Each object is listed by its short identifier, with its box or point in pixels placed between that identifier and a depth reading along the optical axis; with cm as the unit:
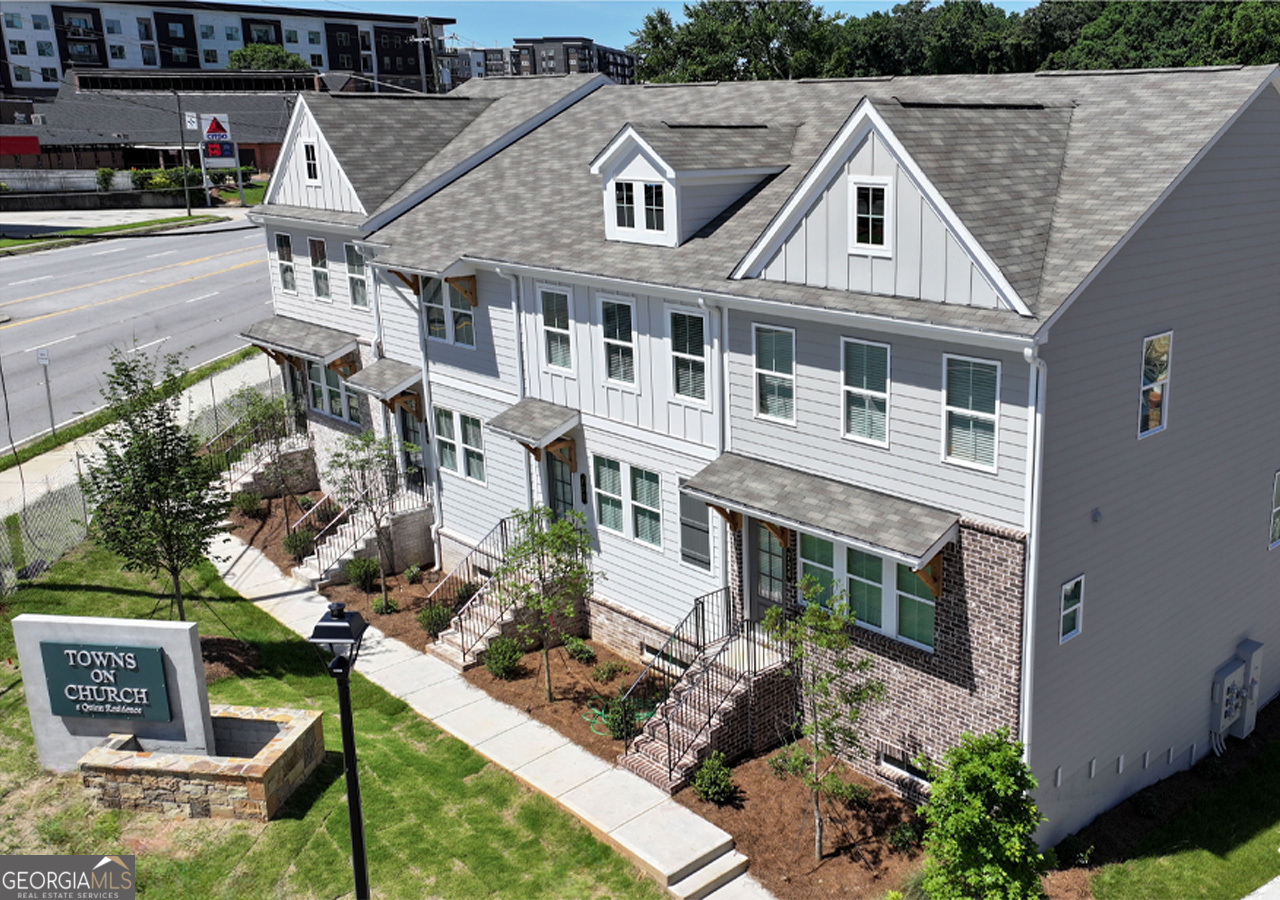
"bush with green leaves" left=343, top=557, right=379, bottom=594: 2516
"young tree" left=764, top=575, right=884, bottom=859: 1545
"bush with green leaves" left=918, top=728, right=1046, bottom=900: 1315
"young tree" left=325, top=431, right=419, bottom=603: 2567
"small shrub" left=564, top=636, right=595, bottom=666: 2156
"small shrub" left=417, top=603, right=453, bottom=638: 2295
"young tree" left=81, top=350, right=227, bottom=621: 2083
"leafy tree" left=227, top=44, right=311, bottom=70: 11756
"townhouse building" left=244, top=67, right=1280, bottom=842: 1468
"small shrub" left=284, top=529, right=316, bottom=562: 2691
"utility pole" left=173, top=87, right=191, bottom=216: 7412
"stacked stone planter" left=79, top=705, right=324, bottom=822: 1573
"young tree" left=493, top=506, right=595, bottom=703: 1952
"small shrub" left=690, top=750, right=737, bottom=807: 1666
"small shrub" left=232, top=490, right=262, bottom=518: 2920
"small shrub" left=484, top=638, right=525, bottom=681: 2081
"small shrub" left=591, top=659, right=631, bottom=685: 2073
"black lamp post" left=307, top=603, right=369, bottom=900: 1084
